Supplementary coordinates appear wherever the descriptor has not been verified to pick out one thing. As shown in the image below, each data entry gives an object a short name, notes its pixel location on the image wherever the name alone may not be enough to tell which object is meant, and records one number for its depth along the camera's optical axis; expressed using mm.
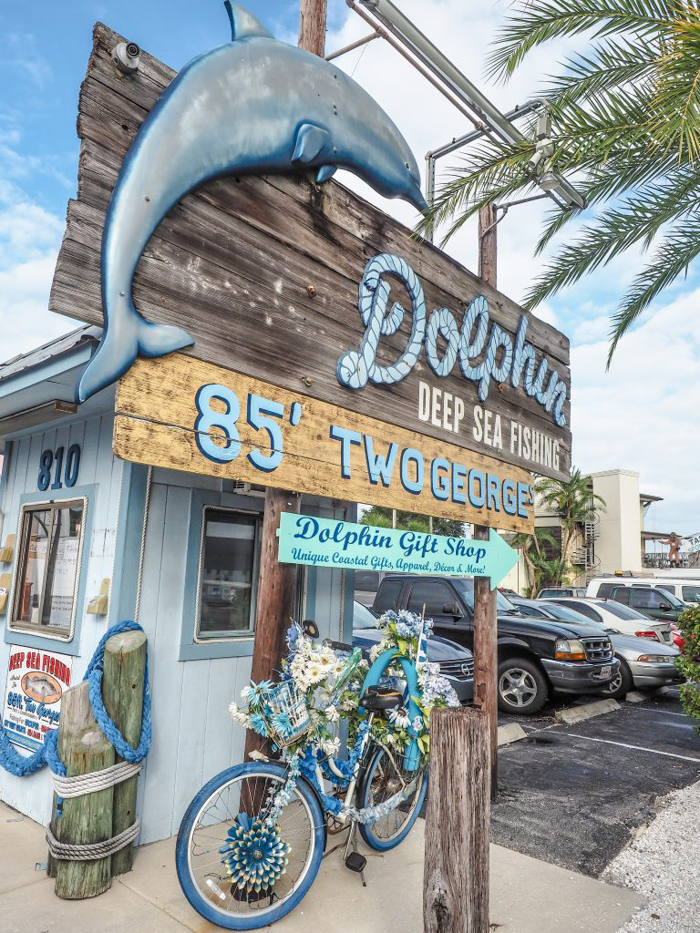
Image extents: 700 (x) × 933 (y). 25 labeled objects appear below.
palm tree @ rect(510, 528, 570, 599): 33281
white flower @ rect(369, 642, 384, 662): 4402
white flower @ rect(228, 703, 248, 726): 3529
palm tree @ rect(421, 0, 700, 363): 4781
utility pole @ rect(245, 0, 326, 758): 3689
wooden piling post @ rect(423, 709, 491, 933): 2654
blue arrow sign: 3826
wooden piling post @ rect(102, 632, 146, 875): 3834
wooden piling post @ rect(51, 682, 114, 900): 3607
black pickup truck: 9047
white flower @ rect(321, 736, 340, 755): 3641
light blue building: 4293
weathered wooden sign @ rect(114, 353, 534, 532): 3119
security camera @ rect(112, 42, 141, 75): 3092
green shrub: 6930
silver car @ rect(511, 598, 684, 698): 10609
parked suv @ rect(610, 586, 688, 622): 15573
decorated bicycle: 3402
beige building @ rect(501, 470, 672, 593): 34469
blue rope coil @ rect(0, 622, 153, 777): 3744
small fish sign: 4570
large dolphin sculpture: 3031
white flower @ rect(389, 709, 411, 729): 4000
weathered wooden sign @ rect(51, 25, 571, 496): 3072
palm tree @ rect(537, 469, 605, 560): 33875
